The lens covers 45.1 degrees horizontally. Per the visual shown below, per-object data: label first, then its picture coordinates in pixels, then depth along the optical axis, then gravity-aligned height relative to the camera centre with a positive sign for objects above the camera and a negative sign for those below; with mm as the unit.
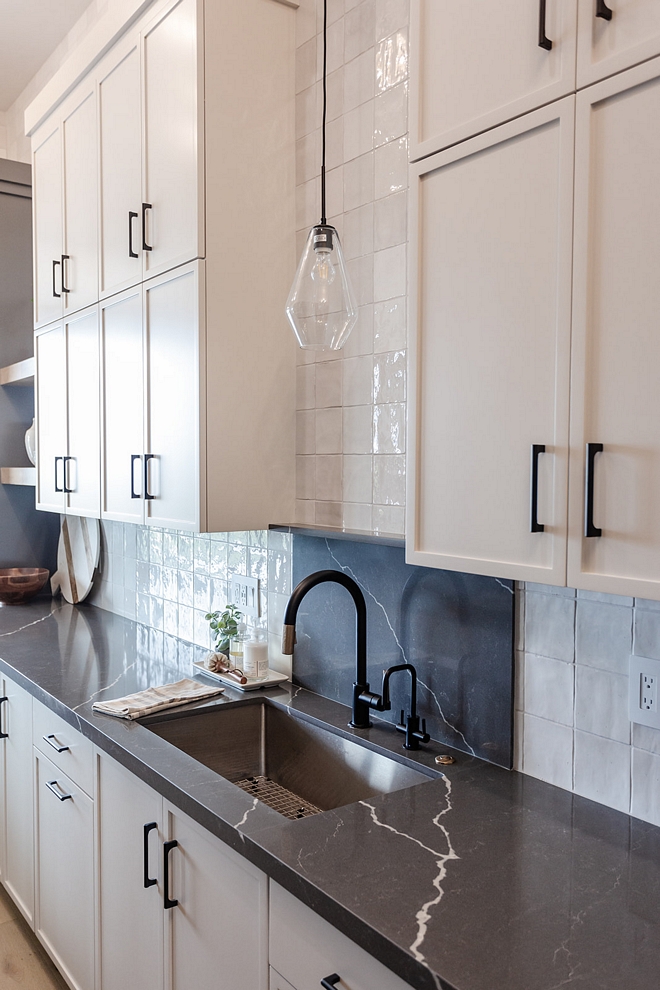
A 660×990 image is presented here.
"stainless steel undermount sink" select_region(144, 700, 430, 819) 1776 -717
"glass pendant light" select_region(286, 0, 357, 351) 1526 +322
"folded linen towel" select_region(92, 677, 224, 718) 1924 -607
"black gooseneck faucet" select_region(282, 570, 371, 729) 1790 -425
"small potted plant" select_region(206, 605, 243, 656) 2336 -490
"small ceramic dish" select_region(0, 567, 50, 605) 3475 -559
